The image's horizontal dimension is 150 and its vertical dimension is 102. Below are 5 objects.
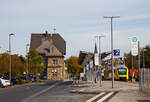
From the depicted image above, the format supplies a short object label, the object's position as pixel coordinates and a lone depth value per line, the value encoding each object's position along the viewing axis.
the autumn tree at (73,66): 136.50
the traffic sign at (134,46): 25.69
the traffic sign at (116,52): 32.72
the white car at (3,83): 51.16
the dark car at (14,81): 65.70
